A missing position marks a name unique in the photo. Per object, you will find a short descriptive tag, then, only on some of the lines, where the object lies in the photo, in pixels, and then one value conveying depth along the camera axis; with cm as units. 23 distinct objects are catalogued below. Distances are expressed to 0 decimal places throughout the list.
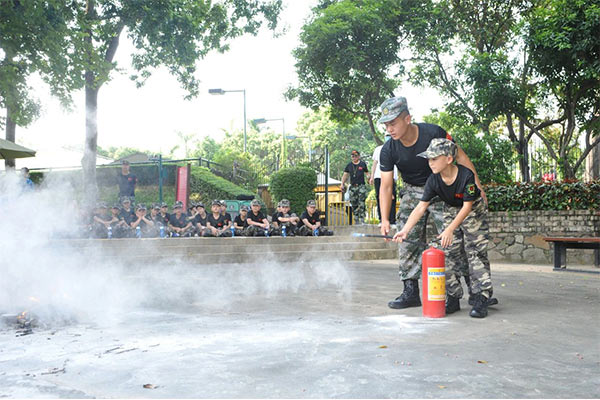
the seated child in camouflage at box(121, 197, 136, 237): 1234
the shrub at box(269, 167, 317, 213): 1830
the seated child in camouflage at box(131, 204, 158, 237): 1236
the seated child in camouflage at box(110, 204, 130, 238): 1185
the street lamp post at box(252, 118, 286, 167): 3331
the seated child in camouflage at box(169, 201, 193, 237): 1259
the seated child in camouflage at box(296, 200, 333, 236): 1325
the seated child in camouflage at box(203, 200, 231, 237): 1264
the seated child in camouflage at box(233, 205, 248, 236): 1312
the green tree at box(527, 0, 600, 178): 1244
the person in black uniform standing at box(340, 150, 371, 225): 1395
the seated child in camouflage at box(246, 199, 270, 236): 1292
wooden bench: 991
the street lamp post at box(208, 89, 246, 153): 2736
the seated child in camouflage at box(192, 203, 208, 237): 1306
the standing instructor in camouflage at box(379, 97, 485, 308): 502
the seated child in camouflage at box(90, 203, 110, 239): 1177
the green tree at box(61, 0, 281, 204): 1486
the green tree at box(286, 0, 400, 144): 1728
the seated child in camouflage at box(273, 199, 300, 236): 1319
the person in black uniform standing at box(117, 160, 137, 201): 1387
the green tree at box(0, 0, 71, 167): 900
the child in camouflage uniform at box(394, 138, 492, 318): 482
